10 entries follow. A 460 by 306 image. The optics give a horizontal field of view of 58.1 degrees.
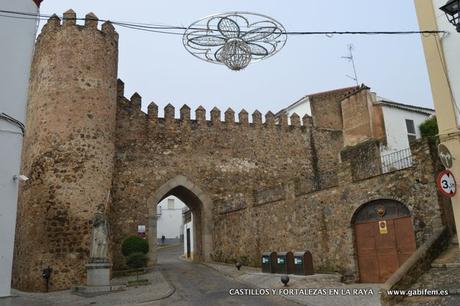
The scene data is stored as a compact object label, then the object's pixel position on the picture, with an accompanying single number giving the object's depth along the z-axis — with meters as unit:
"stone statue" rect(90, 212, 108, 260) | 11.41
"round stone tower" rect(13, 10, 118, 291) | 12.89
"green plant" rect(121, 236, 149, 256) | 15.39
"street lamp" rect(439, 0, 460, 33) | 5.96
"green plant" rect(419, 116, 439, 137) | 16.84
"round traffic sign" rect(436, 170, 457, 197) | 7.14
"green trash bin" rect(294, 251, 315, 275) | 11.10
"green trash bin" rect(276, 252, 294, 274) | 11.62
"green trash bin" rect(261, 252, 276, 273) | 12.34
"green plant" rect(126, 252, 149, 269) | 14.72
